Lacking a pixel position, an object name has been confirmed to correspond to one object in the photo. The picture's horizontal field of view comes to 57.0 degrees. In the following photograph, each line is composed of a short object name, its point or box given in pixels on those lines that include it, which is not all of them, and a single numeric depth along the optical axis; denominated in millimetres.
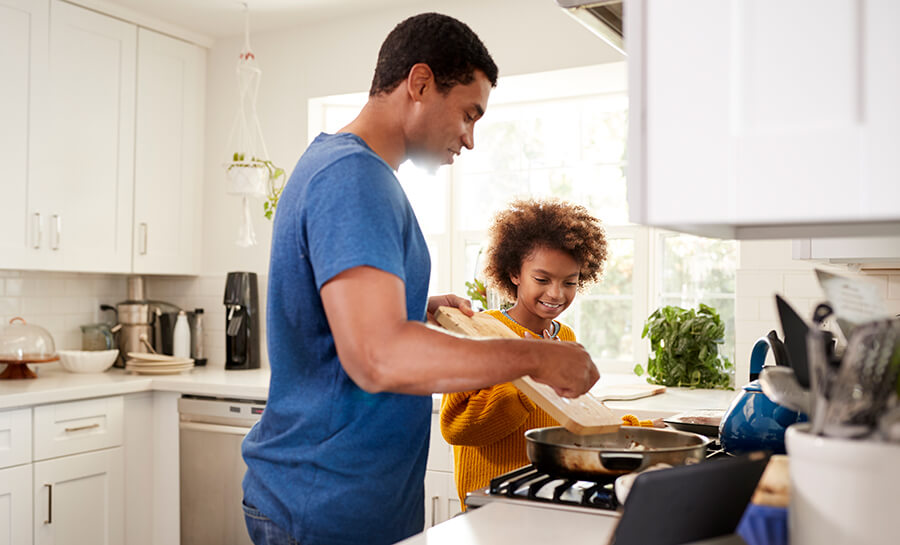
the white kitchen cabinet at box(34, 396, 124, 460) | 3094
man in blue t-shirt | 1198
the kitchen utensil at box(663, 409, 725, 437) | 1787
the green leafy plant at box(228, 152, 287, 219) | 3840
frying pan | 1265
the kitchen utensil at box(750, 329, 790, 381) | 1369
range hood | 1438
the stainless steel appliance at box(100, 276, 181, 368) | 3980
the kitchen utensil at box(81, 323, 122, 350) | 3936
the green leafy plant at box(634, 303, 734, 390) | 3213
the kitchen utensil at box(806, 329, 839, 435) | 708
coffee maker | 3926
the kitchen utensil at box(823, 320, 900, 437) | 694
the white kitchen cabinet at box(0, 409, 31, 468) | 2949
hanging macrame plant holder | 3672
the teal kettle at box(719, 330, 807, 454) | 1338
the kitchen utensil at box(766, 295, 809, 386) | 882
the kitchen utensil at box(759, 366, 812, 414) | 831
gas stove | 1232
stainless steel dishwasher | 3367
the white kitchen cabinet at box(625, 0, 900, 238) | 703
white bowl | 3672
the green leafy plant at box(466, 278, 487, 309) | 3475
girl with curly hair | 1812
